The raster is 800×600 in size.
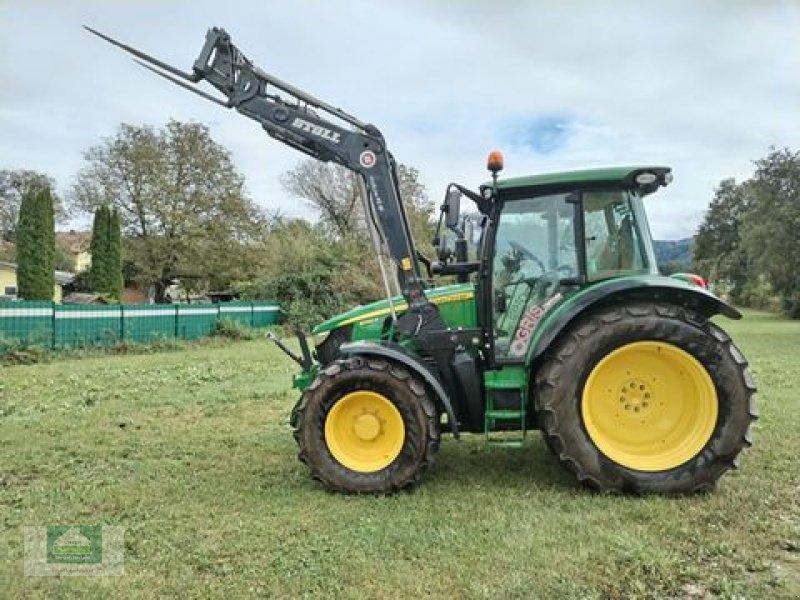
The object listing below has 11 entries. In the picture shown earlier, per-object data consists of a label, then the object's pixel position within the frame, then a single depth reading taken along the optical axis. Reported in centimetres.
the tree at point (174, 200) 3188
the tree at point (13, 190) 4341
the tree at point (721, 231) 5283
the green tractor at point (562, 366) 435
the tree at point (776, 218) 2784
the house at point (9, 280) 3341
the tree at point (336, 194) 3030
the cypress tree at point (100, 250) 2919
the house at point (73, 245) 5744
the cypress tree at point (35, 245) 2303
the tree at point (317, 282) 2344
